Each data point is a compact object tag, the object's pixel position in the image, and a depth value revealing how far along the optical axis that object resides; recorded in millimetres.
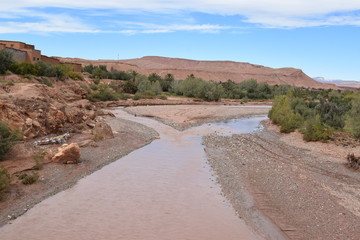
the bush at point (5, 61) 39500
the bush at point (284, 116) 28938
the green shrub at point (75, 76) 57562
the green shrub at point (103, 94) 53438
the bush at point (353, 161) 16764
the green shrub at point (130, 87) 69875
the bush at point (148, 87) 69000
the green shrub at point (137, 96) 60994
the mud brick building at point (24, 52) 51122
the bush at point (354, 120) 22422
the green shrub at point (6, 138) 15555
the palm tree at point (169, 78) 90962
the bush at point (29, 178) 13250
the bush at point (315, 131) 23531
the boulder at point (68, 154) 16266
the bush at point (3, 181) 11643
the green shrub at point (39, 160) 14923
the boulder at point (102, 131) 22594
